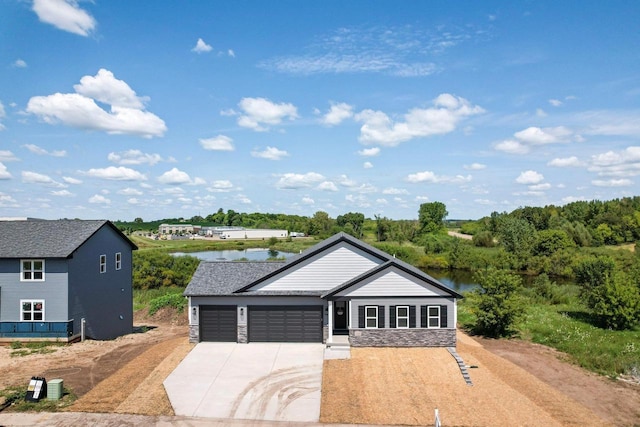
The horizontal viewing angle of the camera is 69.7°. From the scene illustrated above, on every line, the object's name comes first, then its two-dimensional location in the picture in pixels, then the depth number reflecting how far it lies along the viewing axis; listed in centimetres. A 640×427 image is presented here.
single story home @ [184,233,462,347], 2123
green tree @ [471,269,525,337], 2466
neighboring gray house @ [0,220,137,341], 2305
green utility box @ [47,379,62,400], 1477
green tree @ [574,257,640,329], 2698
